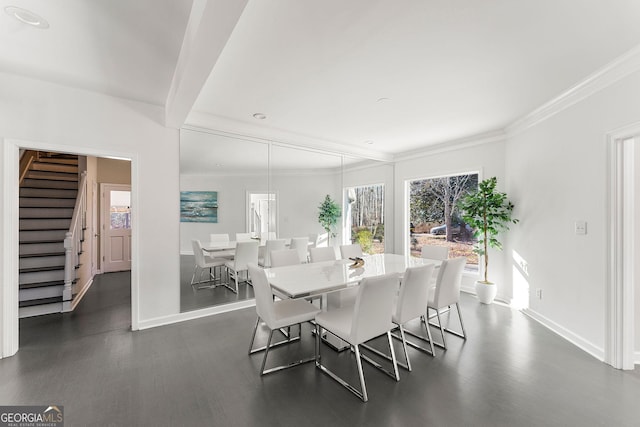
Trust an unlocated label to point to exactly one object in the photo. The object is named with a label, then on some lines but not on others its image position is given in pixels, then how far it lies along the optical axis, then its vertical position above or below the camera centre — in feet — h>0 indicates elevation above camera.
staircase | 11.71 -0.91
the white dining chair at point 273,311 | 7.02 -2.89
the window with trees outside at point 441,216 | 15.67 -0.16
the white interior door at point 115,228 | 18.92 -1.08
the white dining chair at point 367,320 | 6.27 -2.70
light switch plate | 8.98 -0.47
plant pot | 13.09 -3.89
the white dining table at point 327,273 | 6.99 -1.97
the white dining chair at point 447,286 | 8.80 -2.49
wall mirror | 11.44 +1.00
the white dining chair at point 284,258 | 10.84 -1.86
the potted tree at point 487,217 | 12.88 -0.18
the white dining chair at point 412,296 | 7.48 -2.44
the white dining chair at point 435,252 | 12.35 -1.87
